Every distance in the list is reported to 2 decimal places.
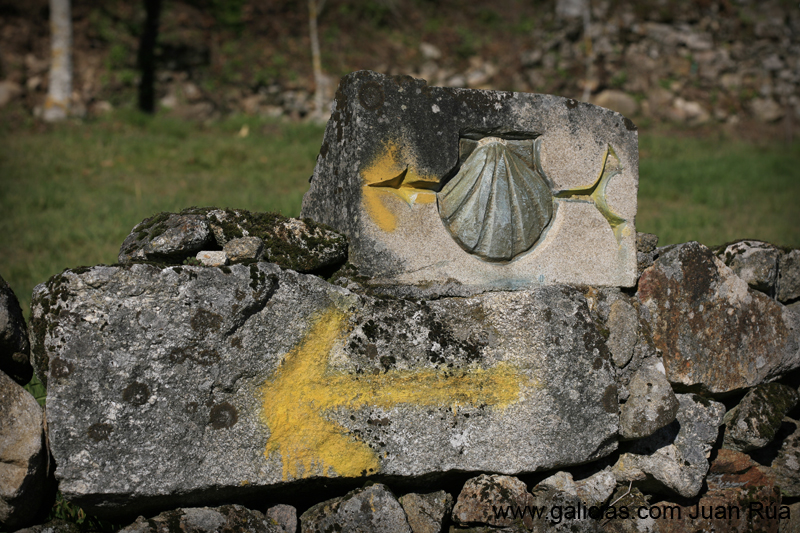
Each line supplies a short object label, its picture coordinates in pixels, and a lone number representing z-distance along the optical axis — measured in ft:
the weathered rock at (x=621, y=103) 33.24
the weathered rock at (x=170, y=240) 8.25
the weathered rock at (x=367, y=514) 7.46
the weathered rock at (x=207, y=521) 7.02
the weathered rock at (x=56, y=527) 7.34
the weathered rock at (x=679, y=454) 9.25
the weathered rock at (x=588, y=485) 8.68
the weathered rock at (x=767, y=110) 33.88
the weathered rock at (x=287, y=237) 8.72
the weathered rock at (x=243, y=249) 8.41
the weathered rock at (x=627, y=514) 9.09
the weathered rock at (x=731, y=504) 9.45
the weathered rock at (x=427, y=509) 8.03
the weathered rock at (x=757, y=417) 10.09
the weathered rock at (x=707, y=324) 9.96
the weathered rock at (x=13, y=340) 7.68
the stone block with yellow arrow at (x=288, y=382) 6.88
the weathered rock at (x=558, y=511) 8.23
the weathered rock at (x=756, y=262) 11.10
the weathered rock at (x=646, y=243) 10.75
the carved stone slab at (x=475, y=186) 8.84
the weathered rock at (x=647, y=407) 8.86
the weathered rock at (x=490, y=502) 8.04
